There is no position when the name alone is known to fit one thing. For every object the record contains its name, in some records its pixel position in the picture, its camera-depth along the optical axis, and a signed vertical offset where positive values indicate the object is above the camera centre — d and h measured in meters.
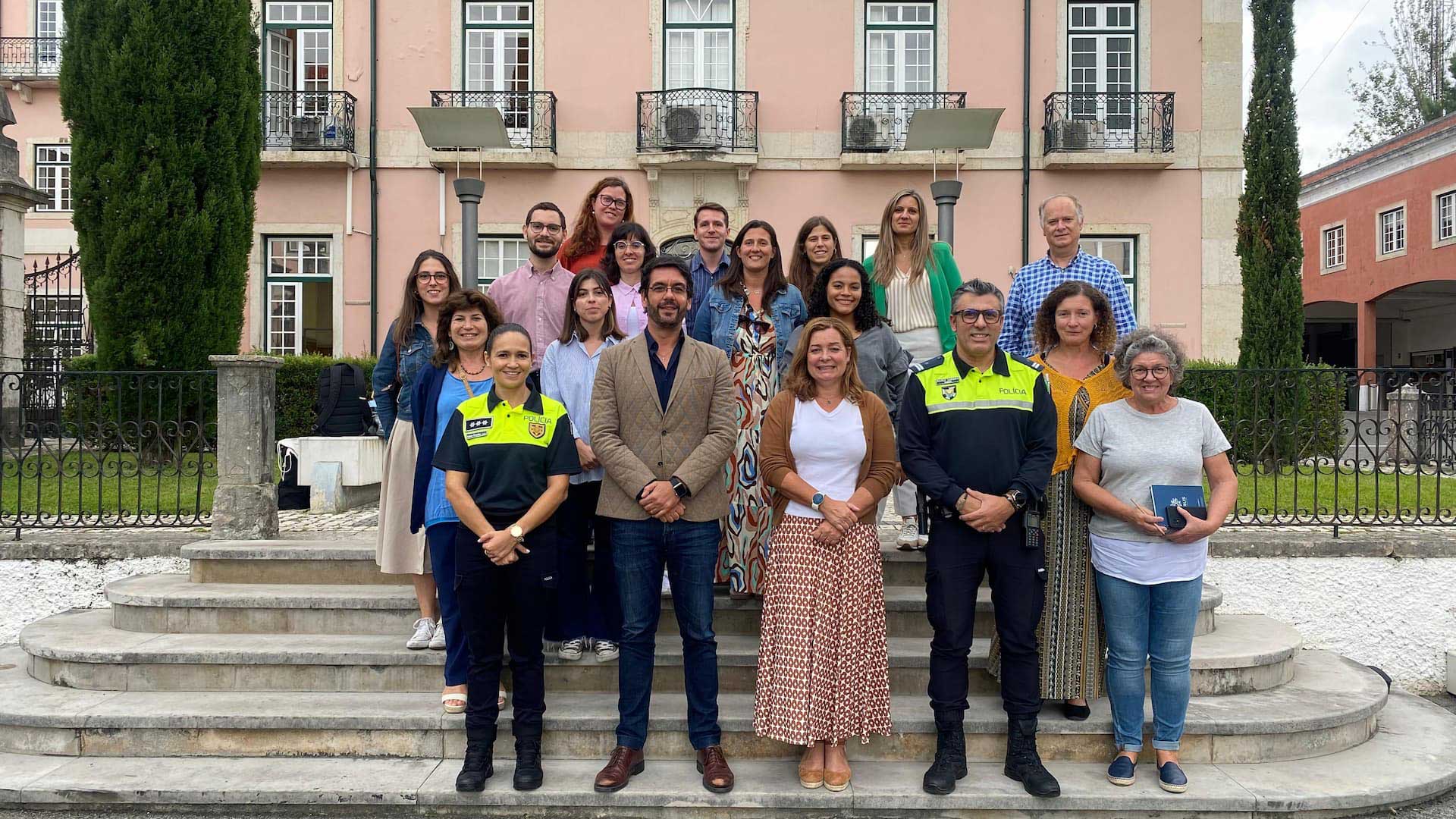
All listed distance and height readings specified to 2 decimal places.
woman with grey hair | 3.79 -0.50
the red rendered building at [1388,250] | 22.11 +4.20
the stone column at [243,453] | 6.23 -0.31
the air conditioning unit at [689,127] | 14.59 +4.51
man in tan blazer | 3.83 -0.36
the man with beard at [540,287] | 4.80 +0.65
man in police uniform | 3.77 -0.33
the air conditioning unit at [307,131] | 14.95 +4.51
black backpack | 8.60 +0.02
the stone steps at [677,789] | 3.76 -1.60
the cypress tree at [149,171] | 10.75 +2.81
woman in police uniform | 3.75 -0.48
